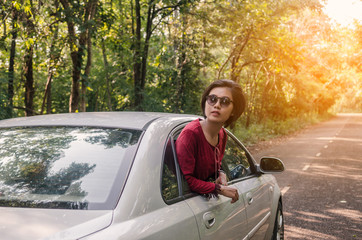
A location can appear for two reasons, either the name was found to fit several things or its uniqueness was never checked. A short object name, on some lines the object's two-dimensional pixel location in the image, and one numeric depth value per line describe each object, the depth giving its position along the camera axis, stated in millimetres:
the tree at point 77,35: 9156
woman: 2744
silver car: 1972
